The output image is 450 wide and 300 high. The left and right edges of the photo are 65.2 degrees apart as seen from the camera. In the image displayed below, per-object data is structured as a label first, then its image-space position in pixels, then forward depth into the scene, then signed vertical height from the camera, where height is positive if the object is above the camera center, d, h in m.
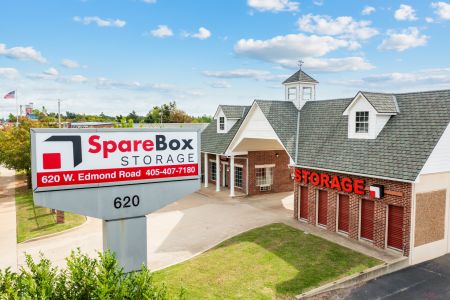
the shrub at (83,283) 5.99 -2.78
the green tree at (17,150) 31.55 -1.91
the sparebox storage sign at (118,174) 7.11 -1.02
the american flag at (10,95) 50.72 +4.86
